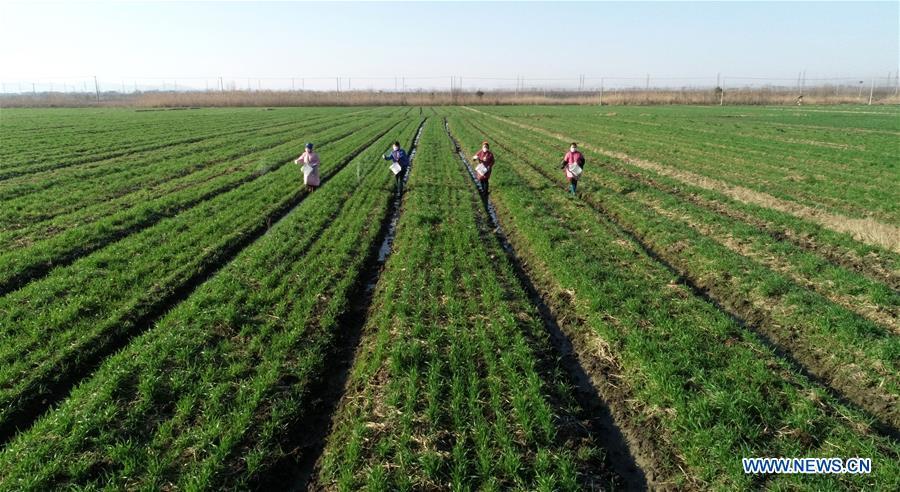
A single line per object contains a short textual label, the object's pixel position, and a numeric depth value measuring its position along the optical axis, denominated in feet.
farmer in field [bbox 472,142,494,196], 53.42
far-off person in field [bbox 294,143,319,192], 52.75
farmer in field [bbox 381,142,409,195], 57.72
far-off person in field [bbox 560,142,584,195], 54.80
